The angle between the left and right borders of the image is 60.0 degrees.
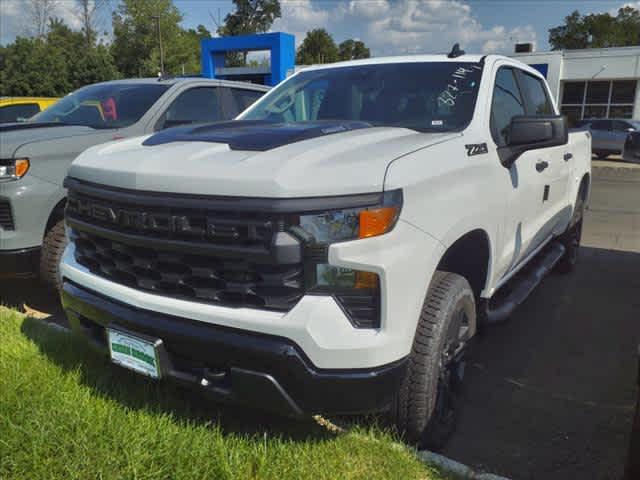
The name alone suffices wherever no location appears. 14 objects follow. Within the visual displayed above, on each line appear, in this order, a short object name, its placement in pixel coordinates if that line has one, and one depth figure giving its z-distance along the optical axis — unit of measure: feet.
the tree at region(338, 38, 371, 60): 254.55
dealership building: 85.65
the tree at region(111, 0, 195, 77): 195.11
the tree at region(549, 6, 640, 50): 187.73
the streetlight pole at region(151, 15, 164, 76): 167.49
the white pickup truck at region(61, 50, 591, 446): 6.44
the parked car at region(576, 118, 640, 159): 66.23
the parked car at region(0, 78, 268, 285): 12.19
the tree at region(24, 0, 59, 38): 173.68
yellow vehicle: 29.30
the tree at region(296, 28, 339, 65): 238.68
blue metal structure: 66.49
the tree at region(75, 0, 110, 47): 179.68
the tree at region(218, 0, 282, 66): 225.35
